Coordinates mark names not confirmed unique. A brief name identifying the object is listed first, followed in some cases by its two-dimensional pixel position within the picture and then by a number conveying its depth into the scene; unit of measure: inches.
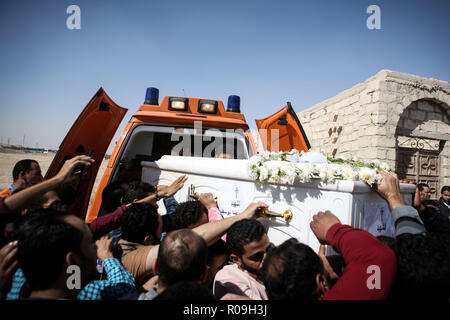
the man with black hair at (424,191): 221.0
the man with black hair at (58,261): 45.3
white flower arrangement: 68.9
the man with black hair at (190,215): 84.3
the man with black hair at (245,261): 60.0
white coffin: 67.2
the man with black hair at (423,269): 40.7
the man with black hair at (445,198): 221.4
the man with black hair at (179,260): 48.4
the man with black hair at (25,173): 120.4
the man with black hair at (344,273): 42.3
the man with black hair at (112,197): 118.4
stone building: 266.5
